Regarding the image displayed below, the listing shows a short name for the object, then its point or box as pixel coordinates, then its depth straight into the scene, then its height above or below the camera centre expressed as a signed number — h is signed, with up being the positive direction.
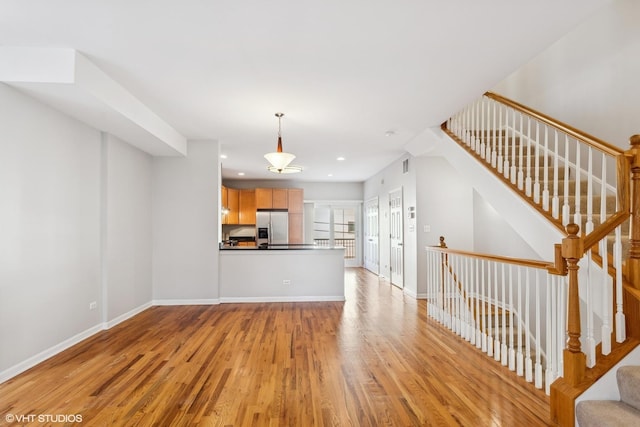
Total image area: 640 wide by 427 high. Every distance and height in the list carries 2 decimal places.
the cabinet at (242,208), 9.53 +0.37
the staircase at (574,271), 2.23 -0.37
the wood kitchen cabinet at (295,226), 9.69 -0.13
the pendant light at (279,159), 4.48 +0.81
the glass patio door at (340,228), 10.70 -0.22
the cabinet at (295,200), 9.71 +0.60
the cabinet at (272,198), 9.61 +0.65
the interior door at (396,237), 7.11 -0.35
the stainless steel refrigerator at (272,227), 9.40 -0.15
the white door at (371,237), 9.31 -0.45
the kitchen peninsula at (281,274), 5.88 -0.91
